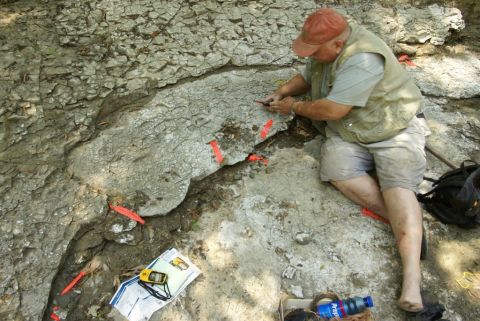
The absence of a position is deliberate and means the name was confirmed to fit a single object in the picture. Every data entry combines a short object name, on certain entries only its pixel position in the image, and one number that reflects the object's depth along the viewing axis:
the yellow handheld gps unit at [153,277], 2.05
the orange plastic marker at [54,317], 1.95
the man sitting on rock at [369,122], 2.20
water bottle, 1.94
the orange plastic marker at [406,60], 3.53
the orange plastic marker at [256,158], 2.67
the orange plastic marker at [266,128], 2.74
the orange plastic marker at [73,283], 2.03
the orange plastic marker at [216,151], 2.57
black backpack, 2.19
